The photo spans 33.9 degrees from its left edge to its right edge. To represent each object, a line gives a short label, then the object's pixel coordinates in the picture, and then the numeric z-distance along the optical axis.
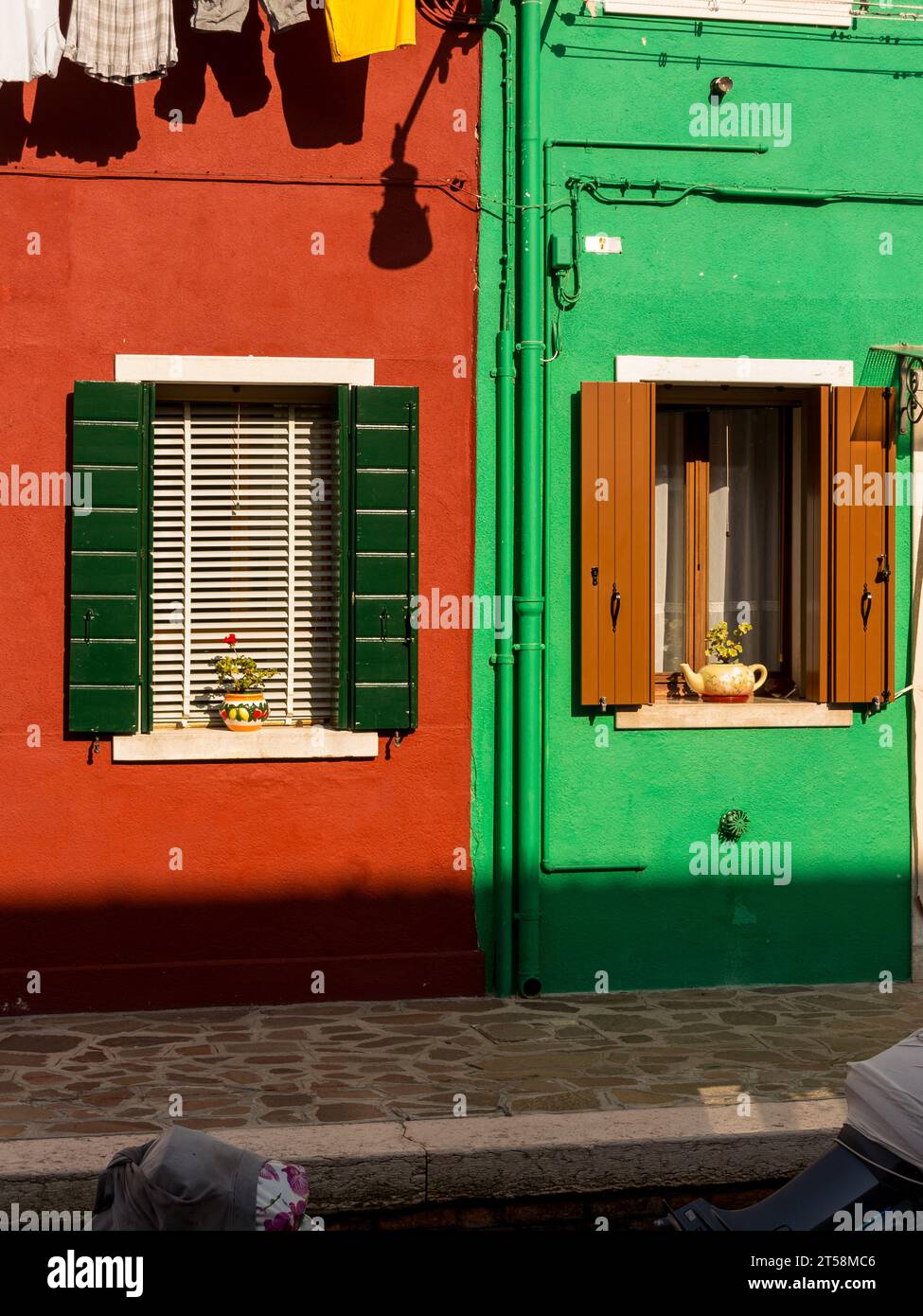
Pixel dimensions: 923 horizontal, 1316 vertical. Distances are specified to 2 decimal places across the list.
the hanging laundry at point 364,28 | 7.50
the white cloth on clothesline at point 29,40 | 7.19
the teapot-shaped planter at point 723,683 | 8.30
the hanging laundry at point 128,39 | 7.36
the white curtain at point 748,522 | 8.67
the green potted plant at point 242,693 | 7.85
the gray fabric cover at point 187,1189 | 3.05
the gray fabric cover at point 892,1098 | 3.37
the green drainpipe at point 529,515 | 7.98
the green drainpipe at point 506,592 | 8.00
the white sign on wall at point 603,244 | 8.12
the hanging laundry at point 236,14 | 7.49
